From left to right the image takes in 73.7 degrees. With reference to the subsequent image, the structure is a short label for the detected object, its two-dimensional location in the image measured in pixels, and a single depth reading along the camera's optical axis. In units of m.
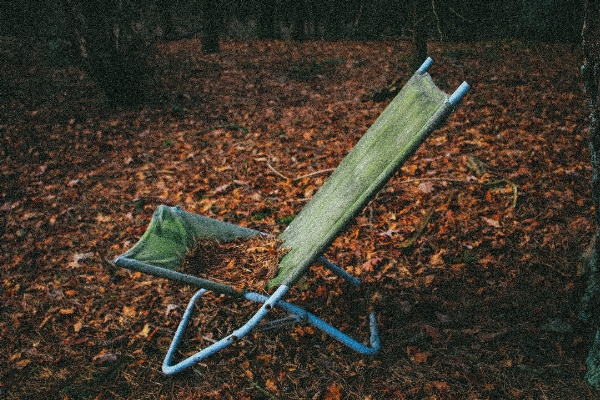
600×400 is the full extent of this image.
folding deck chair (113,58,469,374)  1.81
